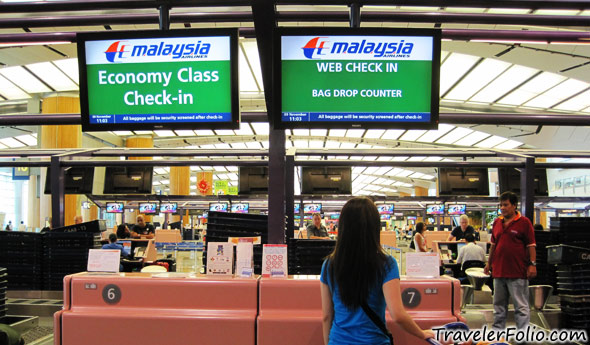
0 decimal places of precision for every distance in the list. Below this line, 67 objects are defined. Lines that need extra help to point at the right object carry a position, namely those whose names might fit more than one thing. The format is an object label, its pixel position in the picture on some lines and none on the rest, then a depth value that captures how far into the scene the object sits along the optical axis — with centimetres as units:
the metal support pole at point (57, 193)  774
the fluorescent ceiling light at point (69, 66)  1605
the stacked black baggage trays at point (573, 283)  580
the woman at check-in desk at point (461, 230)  1076
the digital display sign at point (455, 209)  2131
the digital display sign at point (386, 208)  2201
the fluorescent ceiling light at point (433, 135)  2329
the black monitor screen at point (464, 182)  1016
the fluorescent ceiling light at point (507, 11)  923
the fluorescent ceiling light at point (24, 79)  1702
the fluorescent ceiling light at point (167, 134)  2957
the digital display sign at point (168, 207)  1973
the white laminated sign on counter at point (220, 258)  400
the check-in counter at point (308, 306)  363
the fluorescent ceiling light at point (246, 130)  2545
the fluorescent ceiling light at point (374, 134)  2618
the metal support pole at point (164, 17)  411
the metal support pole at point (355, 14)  401
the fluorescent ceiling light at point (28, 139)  2765
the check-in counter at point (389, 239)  1612
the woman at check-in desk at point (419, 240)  1067
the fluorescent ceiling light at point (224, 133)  2927
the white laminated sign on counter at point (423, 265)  380
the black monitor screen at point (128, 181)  1071
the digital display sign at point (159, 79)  404
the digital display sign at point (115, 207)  1934
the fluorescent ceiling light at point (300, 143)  3331
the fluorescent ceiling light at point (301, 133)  2828
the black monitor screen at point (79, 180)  1103
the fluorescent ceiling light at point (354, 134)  2698
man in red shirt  518
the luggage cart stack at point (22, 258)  791
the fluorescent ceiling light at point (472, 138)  2439
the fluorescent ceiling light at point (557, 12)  1010
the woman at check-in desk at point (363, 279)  230
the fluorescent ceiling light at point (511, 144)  2440
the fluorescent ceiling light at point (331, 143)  3266
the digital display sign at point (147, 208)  2050
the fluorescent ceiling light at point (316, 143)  3267
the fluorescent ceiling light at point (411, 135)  2569
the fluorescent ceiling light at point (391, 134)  2595
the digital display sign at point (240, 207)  1939
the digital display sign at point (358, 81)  402
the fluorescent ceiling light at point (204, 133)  2855
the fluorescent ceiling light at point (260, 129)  2543
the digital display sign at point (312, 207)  2127
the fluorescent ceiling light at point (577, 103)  1751
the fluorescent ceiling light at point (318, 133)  2782
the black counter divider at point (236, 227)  522
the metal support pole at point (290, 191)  640
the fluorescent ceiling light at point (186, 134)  2809
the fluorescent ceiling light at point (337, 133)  2834
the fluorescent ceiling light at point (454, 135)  2368
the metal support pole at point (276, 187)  470
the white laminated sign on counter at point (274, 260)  392
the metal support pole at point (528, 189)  664
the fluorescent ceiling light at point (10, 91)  1856
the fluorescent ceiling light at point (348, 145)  3192
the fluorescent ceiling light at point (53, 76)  1677
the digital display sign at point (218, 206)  1882
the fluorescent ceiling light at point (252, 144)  3300
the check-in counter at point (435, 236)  1620
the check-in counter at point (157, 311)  374
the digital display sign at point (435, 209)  2058
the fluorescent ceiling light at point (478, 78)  1527
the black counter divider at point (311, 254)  575
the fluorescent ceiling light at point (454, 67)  1504
